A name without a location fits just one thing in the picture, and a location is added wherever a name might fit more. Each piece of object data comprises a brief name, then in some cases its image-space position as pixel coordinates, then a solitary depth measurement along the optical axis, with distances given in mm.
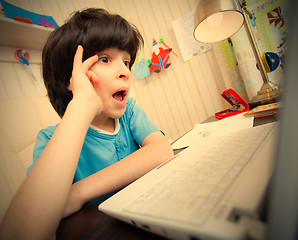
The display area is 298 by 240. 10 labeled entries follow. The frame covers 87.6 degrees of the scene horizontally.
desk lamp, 774
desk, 244
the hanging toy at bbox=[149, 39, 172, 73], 1446
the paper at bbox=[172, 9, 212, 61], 1366
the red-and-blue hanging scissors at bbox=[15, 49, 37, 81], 1053
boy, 298
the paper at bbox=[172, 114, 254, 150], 584
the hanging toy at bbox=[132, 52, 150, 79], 1550
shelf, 840
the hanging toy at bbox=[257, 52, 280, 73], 883
